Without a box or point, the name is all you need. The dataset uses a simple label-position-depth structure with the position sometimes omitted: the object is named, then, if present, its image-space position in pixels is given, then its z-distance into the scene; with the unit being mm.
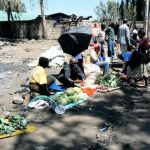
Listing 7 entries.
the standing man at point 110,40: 15469
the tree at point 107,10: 71350
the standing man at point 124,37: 13836
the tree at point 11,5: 35812
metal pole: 16359
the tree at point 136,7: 42312
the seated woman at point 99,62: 11625
